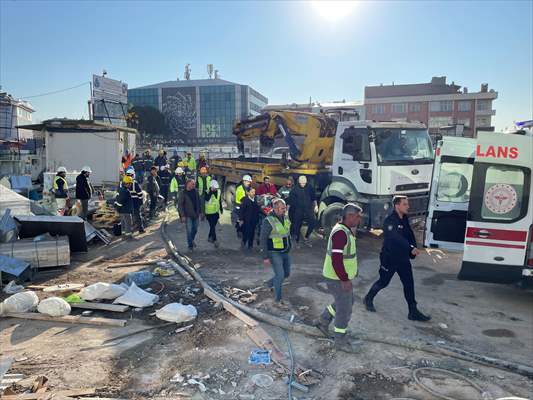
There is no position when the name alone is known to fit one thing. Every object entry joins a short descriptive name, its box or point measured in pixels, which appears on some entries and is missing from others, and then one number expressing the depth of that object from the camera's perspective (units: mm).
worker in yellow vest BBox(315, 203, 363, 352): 4680
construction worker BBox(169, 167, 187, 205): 10859
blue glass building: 81312
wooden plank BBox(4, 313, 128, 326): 5500
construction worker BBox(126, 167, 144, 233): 10555
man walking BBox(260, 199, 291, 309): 6012
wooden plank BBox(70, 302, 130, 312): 5898
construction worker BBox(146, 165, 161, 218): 12377
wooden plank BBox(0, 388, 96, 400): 3762
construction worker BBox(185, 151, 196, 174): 17516
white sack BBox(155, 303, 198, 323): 5547
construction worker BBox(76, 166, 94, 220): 10867
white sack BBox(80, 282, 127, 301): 6188
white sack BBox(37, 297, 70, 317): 5715
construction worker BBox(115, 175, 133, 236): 10305
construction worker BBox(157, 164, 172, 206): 14836
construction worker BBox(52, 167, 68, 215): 11297
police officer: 5688
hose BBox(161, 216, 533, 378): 4480
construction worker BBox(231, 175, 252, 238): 9531
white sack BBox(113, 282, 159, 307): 6059
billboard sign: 41219
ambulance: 5984
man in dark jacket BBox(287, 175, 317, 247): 9562
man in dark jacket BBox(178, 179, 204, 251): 9094
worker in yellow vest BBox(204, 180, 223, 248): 9531
